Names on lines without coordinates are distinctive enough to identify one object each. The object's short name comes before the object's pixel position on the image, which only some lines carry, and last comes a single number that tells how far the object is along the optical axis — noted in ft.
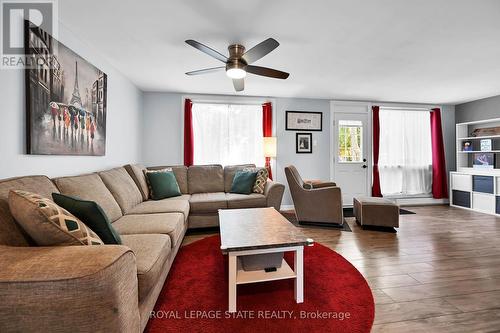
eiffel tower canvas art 5.60
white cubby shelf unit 13.84
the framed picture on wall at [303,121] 15.53
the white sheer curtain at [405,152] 16.78
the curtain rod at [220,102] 14.57
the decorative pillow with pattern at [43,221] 3.36
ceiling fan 6.53
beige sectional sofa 2.74
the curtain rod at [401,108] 16.55
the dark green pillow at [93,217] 4.17
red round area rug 4.78
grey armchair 11.32
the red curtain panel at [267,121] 14.97
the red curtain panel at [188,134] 14.20
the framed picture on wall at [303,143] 15.67
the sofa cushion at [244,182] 11.84
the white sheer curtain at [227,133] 14.74
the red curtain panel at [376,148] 16.11
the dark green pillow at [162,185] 10.82
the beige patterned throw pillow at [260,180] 11.93
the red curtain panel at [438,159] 16.72
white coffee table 5.04
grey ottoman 10.81
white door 16.16
